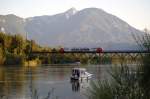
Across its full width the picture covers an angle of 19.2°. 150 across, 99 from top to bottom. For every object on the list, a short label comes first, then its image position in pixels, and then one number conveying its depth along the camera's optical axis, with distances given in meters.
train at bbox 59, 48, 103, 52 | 119.38
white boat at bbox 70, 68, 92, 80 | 105.88
